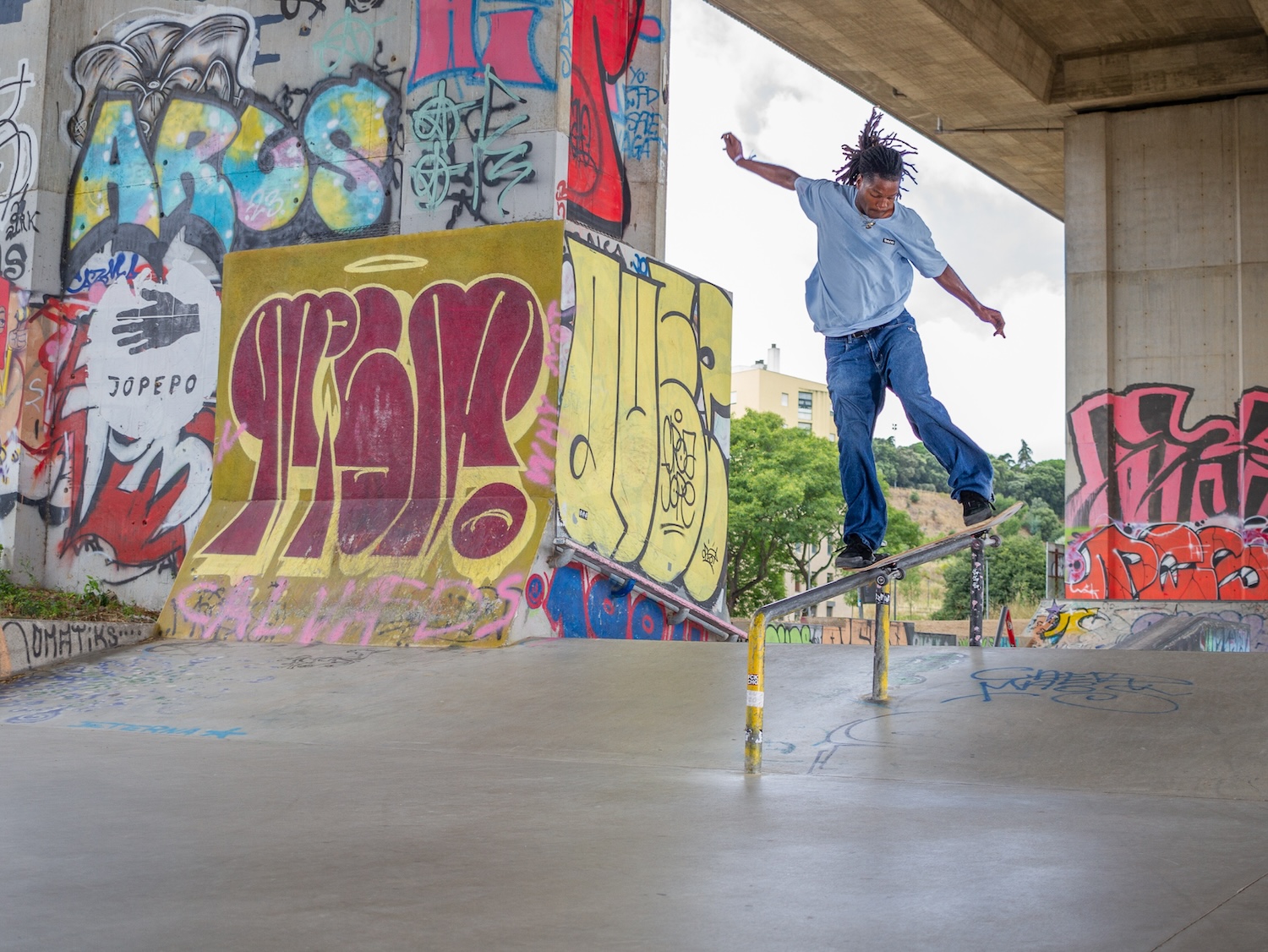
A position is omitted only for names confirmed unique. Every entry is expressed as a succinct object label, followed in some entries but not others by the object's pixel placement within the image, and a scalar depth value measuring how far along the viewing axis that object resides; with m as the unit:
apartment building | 94.19
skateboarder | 9.11
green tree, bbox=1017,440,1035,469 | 115.56
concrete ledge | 12.30
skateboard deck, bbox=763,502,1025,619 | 7.56
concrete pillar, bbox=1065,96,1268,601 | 22.73
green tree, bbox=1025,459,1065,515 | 104.50
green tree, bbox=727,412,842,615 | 49.22
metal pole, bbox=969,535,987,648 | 8.82
